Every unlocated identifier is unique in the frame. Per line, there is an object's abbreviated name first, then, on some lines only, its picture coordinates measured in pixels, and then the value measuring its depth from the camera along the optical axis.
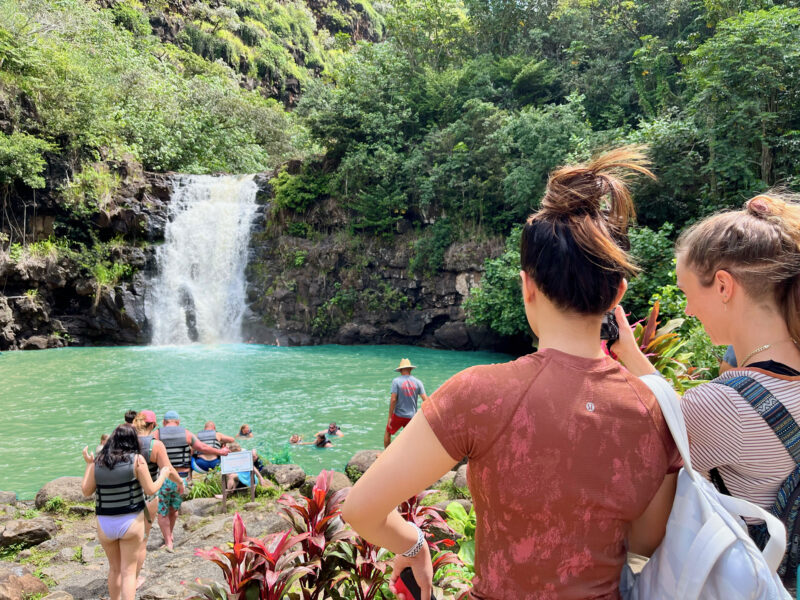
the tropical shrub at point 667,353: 4.25
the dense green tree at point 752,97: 12.77
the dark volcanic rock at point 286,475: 7.55
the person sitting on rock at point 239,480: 7.17
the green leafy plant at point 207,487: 7.44
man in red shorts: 8.02
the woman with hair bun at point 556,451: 1.21
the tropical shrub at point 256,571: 2.45
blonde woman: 1.33
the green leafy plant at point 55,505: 6.88
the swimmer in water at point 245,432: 9.82
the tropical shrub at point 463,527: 3.12
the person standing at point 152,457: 4.63
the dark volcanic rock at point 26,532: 5.74
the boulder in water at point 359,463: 7.60
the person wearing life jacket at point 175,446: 5.80
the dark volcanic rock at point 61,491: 7.03
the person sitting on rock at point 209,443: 8.24
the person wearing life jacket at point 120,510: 4.28
